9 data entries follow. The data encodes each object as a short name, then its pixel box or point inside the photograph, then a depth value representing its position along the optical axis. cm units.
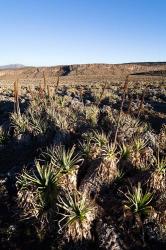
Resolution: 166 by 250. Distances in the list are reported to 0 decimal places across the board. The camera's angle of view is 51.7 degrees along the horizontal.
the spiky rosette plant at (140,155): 558
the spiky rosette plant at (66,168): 514
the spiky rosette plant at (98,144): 571
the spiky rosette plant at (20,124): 797
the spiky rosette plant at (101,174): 517
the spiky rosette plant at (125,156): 556
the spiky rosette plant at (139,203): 461
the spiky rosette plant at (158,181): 495
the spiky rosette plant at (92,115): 804
